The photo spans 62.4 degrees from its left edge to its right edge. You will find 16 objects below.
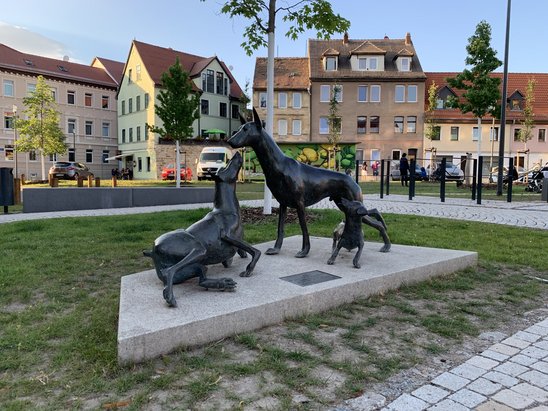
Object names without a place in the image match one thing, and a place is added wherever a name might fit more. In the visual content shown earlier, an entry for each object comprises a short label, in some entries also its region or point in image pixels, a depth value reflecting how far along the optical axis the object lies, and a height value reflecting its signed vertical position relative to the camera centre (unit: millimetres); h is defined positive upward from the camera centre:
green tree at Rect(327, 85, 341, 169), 40241 +4757
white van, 33812 +981
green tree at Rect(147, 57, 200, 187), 26031 +3885
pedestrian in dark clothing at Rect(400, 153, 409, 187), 24656 +352
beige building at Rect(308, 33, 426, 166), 47938 +7891
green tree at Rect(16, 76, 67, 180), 38281 +3698
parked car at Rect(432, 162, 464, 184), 27247 +205
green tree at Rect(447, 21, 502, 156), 27734 +6243
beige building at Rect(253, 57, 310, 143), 48281 +7238
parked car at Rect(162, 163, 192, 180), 37531 -191
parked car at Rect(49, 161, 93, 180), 39031 +9
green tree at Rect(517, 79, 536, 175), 43875 +5503
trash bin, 12539 -488
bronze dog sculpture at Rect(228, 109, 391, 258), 4625 -74
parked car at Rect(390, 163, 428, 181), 31562 +44
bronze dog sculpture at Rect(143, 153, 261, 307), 3654 -620
